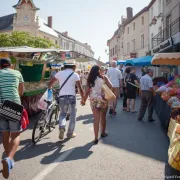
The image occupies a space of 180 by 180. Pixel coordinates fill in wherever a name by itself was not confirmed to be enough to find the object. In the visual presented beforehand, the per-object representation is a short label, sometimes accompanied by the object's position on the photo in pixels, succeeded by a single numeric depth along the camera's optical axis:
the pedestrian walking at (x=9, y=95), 3.90
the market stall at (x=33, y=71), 8.14
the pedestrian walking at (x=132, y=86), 9.68
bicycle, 5.52
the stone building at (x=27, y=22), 46.50
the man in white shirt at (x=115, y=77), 9.59
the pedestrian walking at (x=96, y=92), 5.59
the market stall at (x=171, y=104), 3.38
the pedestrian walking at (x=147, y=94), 7.91
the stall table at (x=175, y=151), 3.27
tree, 31.53
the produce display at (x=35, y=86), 8.23
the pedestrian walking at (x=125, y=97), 10.30
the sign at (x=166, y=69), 15.39
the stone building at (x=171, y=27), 16.56
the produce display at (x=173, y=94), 5.52
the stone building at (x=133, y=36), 32.58
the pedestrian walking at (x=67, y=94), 5.66
